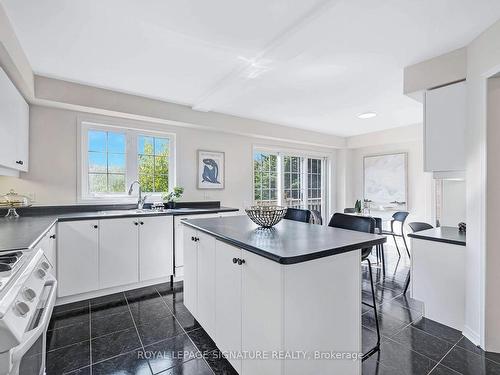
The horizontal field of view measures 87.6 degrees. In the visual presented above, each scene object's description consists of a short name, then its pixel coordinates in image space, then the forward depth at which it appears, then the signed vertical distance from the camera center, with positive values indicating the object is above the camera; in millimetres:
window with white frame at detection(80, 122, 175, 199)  3291 +354
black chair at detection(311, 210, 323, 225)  4002 -485
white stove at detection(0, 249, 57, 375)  787 -447
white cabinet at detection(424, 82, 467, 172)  2193 +516
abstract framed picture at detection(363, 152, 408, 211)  5191 +125
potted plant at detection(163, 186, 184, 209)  3602 -145
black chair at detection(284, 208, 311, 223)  2583 -293
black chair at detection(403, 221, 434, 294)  3026 -465
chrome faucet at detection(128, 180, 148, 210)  3404 -151
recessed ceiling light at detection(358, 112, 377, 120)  3979 +1121
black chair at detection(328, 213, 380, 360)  1934 -308
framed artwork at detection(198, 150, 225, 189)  4078 +276
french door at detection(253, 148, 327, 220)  4969 +165
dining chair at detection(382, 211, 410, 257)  4320 -498
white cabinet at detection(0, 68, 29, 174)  2014 +524
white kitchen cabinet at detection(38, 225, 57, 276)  2002 -494
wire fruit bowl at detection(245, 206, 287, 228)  1917 -204
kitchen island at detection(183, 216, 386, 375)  1241 -604
